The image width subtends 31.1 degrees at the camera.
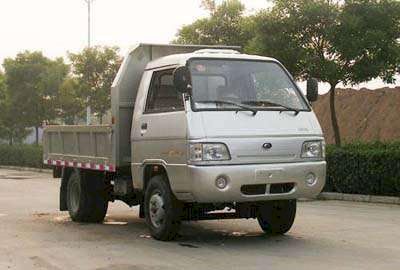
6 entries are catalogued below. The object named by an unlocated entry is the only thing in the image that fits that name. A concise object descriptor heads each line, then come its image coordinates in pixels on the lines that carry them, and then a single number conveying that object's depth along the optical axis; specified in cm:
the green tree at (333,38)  1576
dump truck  846
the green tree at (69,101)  3247
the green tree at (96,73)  3061
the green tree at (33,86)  3453
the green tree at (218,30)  2190
